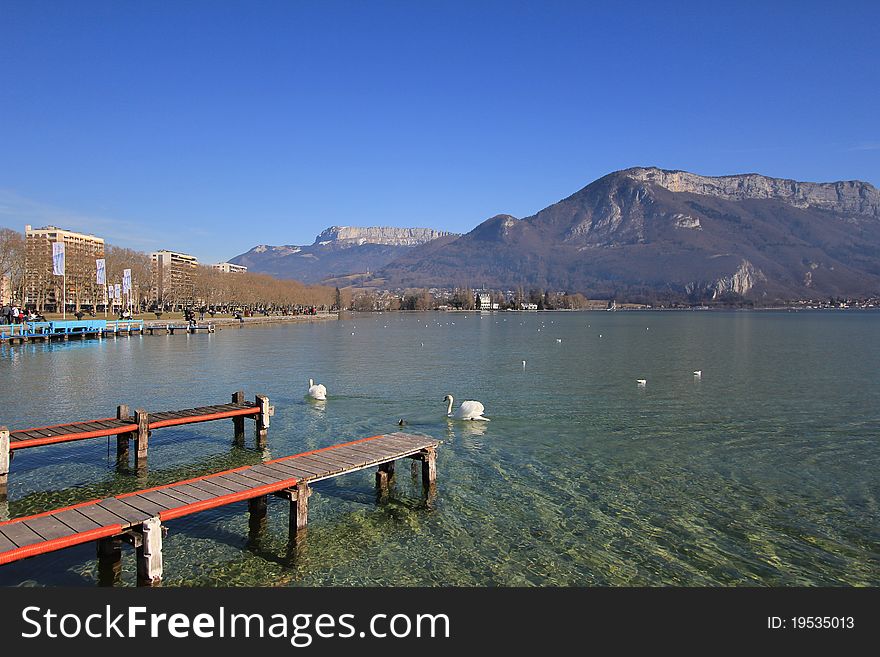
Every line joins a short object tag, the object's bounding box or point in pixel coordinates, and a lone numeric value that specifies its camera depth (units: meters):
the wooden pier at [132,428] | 16.28
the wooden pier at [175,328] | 89.50
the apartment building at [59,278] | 101.00
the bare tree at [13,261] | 91.12
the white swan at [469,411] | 24.98
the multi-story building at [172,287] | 149.01
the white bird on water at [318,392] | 29.84
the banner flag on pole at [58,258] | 66.88
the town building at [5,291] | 98.97
